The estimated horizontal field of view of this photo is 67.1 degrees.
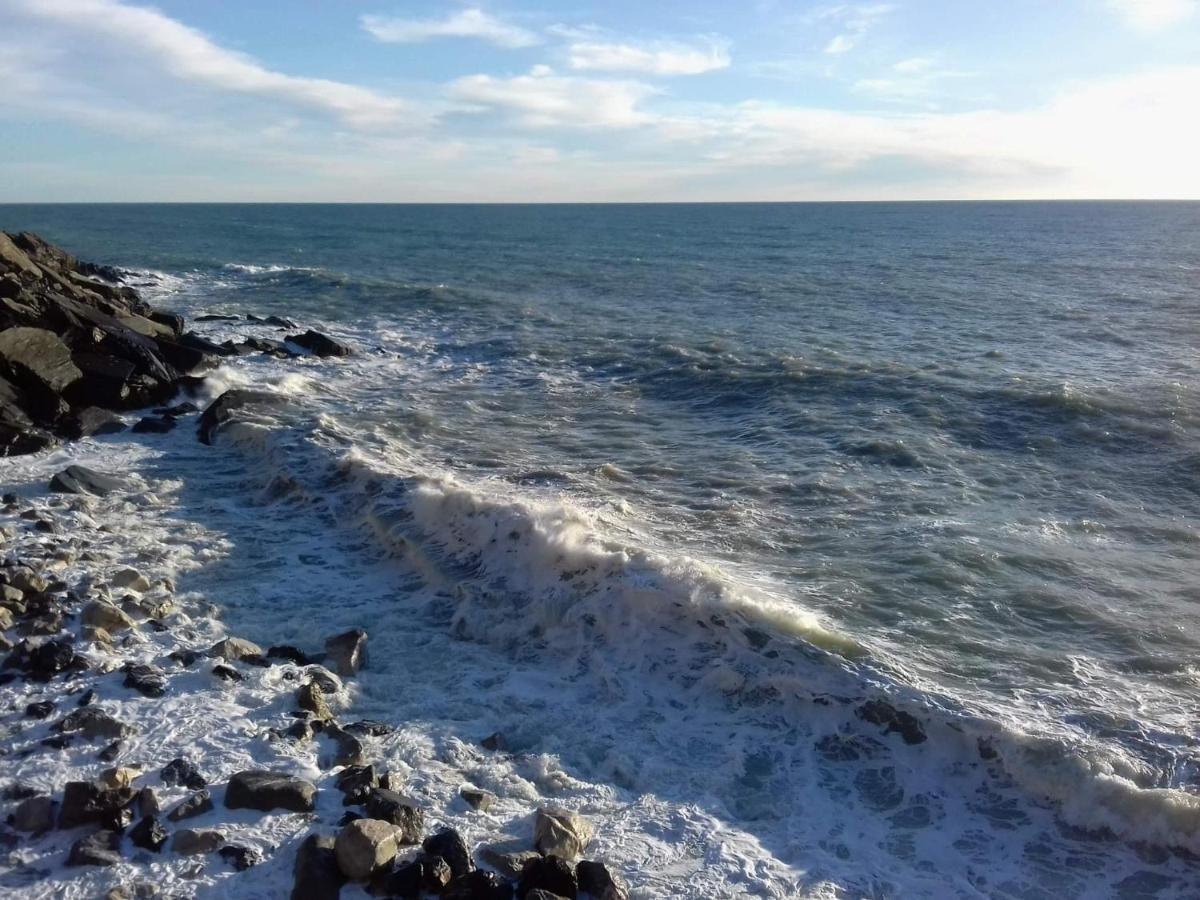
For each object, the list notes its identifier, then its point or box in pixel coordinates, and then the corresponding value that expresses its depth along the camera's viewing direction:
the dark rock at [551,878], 6.01
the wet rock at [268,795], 6.67
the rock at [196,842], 6.21
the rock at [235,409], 16.92
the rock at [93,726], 7.34
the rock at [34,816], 6.25
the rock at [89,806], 6.33
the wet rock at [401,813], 6.49
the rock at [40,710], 7.55
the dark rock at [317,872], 5.88
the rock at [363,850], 6.00
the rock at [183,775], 6.87
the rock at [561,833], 6.50
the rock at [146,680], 8.08
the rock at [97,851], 6.01
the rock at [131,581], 10.17
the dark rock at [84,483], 13.18
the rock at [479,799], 7.01
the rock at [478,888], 5.92
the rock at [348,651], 9.04
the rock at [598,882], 6.11
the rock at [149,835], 6.21
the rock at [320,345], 25.69
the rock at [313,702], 8.10
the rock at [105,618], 9.10
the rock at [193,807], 6.50
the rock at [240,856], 6.12
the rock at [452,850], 6.15
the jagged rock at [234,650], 8.83
